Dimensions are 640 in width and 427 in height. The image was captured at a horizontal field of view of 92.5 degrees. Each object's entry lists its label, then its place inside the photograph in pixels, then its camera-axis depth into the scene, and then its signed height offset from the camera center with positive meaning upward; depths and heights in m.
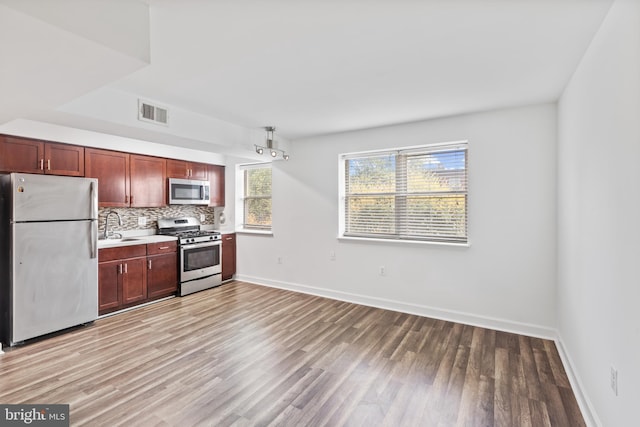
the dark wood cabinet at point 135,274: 3.84 -0.86
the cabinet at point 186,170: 4.95 +0.71
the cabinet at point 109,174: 3.94 +0.50
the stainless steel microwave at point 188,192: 4.94 +0.33
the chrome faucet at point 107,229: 4.38 -0.26
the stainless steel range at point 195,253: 4.76 -0.69
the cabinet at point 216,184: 5.68 +0.52
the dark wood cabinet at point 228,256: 5.56 -0.82
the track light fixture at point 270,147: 4.31 +0.94
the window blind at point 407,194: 3.79 +0.24
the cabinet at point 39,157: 3.18 +0.61
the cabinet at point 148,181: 4.45 +0.45
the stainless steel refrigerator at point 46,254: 3.02 -0.45
